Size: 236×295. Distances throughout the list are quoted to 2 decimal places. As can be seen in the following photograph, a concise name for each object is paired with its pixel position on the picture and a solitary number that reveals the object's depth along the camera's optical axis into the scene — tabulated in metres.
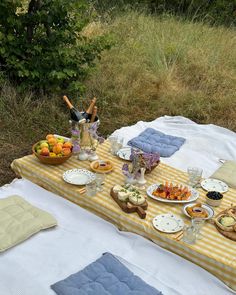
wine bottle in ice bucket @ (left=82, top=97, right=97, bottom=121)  2.57
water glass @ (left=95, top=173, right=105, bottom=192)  2.27
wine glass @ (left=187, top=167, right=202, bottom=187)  2.35
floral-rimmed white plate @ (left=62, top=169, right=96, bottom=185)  2.33
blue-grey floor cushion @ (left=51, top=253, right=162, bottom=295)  1.70
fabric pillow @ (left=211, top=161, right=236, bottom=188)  2.45
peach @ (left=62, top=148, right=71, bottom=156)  2.48
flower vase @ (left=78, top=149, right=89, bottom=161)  2.57
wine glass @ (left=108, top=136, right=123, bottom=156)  2.67
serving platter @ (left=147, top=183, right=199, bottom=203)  2.15
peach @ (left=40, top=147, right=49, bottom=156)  2.47
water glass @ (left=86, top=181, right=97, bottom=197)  2.22
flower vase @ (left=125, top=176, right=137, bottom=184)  2.32
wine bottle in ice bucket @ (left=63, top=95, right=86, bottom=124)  2.49
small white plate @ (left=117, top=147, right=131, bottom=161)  2.60
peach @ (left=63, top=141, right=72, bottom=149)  2.54
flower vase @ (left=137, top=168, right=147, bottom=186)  2.31
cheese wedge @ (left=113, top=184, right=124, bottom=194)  2.20
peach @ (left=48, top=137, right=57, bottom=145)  2.55
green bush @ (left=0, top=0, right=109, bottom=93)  3.56
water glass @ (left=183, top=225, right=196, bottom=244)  1.88
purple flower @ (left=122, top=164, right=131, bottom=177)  2.32
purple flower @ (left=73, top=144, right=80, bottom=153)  2.56
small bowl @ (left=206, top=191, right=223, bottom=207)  2.14
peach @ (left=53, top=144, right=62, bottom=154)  2.48
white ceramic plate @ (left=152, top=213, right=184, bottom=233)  1.97
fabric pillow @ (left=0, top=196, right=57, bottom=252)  1.97
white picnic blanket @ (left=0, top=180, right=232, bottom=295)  1.79
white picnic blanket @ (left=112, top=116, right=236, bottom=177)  2.81
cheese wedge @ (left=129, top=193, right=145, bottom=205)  2.10
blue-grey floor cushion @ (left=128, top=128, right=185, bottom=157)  2.89
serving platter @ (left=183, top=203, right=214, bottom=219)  2.05
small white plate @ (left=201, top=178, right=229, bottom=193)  2.31
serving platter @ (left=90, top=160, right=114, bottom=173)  2.43
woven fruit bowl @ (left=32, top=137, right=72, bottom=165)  2.45
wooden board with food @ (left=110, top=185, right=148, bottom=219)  2.08
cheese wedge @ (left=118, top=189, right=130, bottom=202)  2.14
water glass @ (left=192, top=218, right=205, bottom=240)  1.90
